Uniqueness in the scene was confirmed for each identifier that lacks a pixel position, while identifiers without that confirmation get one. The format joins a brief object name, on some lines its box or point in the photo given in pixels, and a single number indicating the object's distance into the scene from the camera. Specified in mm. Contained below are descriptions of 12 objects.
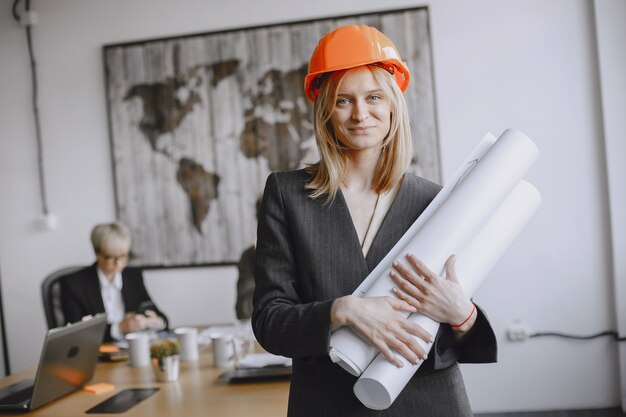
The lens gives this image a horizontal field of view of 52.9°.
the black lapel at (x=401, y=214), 1156
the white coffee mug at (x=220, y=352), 2297
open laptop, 1954
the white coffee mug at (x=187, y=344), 2432
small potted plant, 2148
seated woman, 2928
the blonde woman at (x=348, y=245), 1077
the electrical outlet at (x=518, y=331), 3523
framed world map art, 3684
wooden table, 1804
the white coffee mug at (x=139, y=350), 2438
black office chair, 3010
